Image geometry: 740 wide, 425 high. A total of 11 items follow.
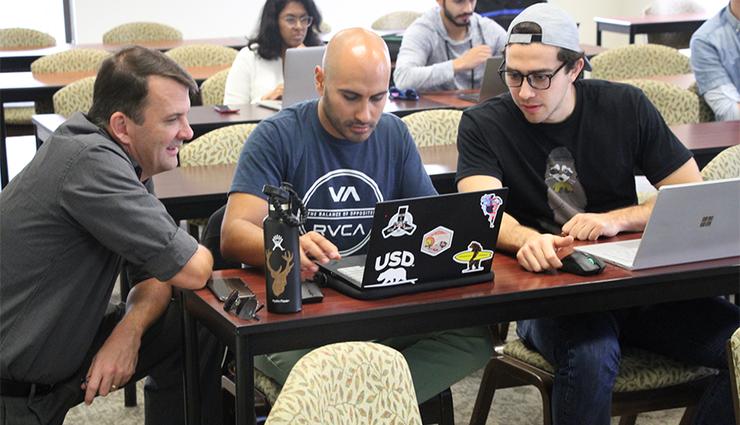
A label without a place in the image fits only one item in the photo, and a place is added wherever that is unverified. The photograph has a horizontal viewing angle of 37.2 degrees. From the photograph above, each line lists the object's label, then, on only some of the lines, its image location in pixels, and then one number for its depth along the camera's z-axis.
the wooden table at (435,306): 2.03
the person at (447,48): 4.81
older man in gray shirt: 2.15
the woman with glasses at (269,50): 4.64
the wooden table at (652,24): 7.64
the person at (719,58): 4.56
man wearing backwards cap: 2.46
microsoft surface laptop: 2.22
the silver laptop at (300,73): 3.98
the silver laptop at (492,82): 3.81
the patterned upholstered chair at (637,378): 2.46
